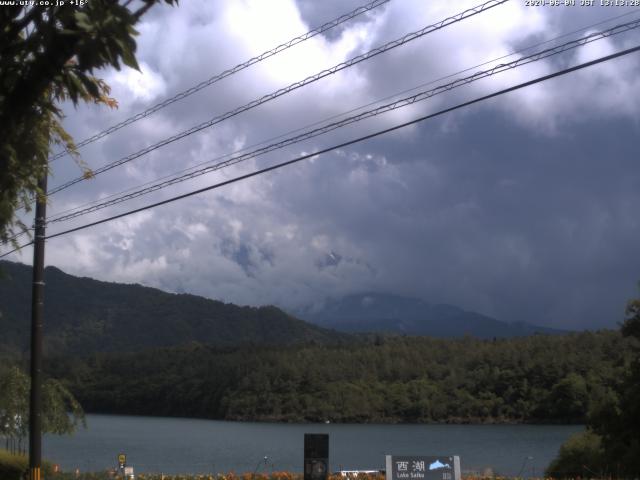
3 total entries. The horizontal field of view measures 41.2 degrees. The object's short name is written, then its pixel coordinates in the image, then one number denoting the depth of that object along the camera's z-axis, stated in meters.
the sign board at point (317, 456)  12.57
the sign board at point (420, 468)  13.20
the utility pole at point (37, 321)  15.31
